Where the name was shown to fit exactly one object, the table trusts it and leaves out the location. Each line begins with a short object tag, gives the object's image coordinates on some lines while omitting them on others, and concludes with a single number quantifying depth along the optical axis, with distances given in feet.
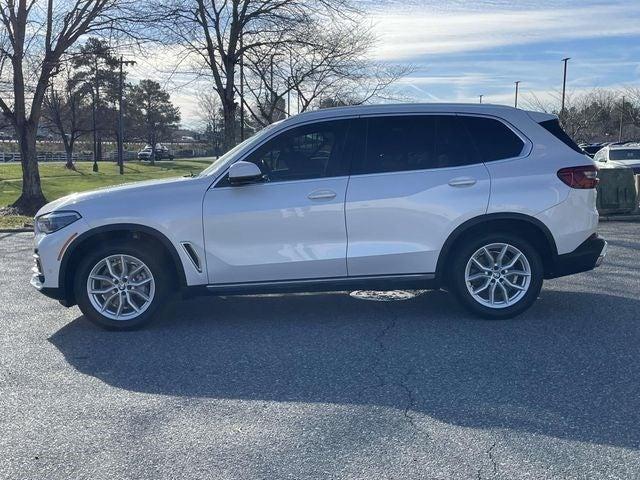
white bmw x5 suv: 18.97
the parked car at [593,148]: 109.75
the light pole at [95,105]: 152.06
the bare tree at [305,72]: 59.98
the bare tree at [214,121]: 142.81
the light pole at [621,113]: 172.55
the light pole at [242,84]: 59.80
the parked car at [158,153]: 225.15
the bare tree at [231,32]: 56.39
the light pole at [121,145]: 132.59
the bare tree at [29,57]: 53.52
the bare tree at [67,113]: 157.07
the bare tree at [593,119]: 142.00
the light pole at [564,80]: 144.25
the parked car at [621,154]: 76.18
